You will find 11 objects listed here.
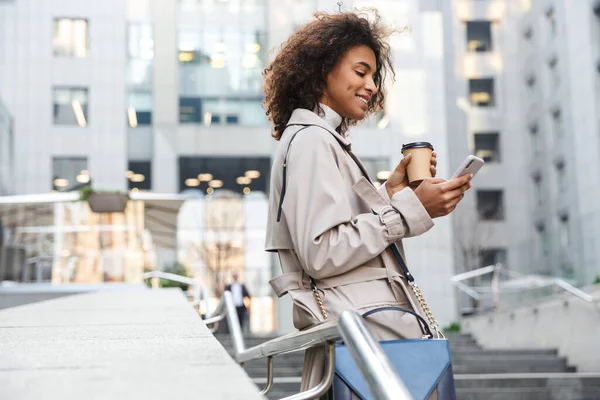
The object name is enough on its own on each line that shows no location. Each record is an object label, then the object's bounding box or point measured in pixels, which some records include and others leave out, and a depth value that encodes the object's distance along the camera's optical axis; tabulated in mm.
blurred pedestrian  16625
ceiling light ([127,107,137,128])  31109
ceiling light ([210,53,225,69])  31281
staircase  8219
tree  29266
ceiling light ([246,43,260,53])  31438
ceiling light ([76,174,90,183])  30188
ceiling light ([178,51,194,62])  31375
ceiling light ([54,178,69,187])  30172
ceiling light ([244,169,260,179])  32156
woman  2182
